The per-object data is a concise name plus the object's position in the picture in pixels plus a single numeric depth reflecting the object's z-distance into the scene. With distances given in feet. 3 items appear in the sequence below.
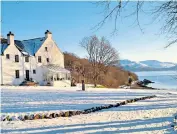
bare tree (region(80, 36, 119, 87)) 169.58
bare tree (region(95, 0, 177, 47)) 25.96
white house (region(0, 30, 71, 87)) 119.85
